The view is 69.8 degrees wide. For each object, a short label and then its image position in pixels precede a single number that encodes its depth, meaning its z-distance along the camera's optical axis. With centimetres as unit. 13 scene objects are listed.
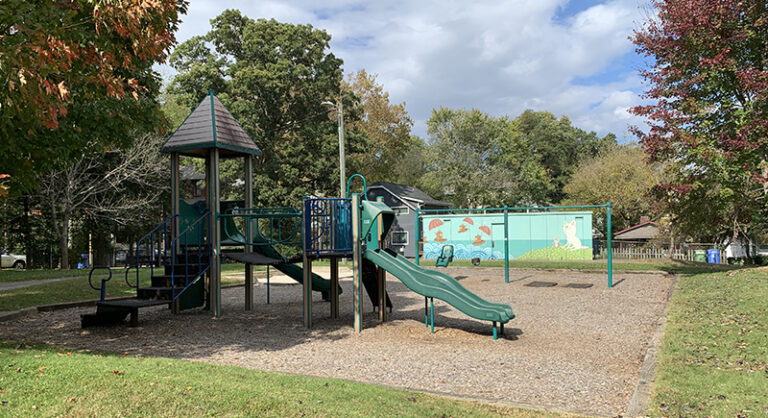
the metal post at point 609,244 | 1630
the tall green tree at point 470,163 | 4609
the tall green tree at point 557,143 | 6581
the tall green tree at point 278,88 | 3105
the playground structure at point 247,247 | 956
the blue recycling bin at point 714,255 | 3225
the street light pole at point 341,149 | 2352
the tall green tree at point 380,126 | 4778
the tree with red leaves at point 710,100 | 1695
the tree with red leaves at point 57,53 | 569
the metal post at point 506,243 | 1816
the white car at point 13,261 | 3494
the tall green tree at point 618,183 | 4251
